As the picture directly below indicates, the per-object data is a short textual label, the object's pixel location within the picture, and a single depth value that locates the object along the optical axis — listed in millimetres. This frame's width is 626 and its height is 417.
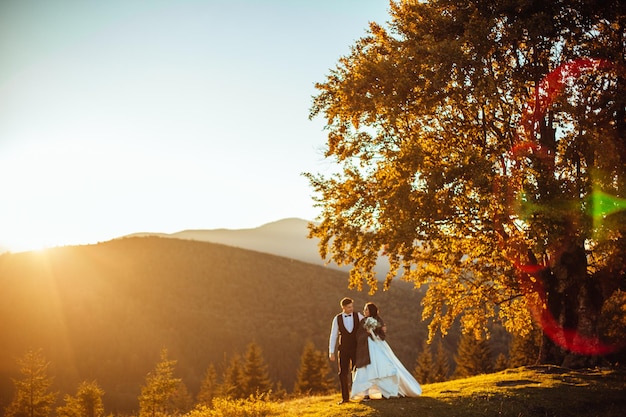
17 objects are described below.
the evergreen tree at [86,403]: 32037
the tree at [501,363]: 59106
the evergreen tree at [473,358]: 58406
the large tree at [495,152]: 15125
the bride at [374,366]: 12961
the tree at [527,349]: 49281
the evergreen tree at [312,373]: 51094
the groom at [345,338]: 13016
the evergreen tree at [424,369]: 60531
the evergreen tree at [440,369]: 57594
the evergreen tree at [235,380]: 49678
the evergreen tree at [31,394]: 33594
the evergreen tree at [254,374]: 51000
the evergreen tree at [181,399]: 57406
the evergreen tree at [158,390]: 25422
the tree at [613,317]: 33594
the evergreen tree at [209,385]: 56919
